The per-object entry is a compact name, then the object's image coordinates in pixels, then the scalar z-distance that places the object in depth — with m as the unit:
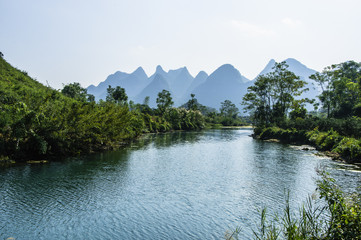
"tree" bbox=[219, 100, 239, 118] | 145.98
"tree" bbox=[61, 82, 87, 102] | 83.50
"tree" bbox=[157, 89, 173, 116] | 93.12
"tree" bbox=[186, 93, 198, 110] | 107.04
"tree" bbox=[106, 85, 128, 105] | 84.19
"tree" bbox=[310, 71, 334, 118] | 55.25
